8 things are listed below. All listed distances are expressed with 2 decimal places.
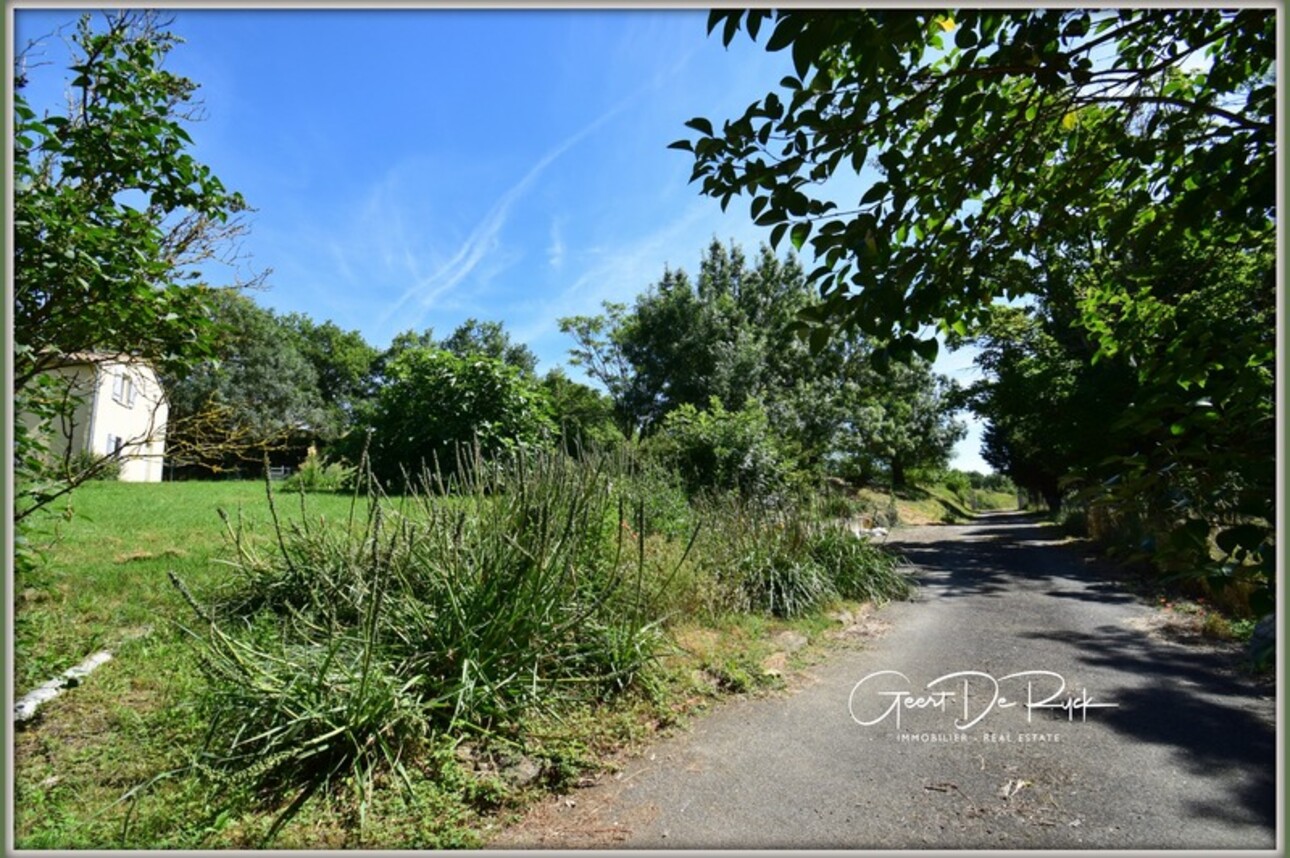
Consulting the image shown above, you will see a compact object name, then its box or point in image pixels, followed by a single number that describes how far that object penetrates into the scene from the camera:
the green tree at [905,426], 18.64
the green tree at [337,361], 38.78
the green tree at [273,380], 26.99
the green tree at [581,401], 21.33
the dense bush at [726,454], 9.98
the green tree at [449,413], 9.83
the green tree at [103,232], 2.27
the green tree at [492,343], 32.38
